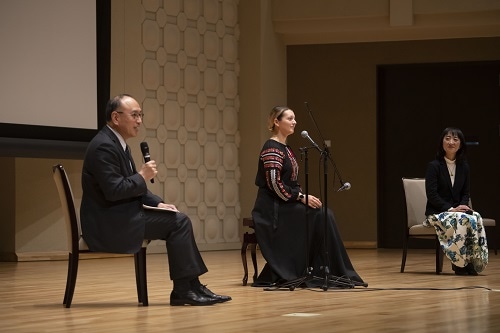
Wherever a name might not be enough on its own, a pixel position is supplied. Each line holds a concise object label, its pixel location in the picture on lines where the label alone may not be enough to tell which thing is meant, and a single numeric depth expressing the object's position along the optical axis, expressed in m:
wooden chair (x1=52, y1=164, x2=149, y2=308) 7.19
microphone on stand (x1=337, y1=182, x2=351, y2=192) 8.11
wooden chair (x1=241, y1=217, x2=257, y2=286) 9.28
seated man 7.05
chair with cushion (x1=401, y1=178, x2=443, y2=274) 10.80
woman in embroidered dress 9.04
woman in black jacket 10.38
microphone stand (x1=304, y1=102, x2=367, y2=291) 8.43
